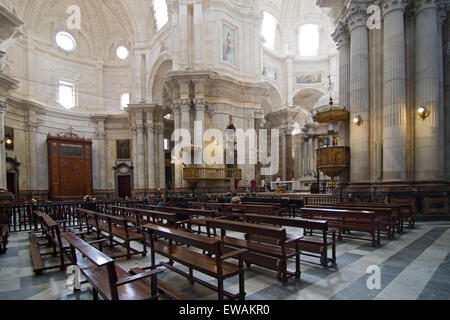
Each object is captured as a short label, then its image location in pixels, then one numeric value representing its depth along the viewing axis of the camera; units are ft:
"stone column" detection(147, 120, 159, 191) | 76.02
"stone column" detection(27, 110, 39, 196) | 67.62
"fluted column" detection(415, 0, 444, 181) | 30.04
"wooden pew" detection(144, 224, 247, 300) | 9.07
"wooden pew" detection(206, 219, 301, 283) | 11.19
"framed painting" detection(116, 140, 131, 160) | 86.99
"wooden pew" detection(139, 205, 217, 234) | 19.58
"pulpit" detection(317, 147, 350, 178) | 35.60
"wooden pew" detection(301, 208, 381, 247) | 17.61
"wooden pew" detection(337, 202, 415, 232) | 22.20
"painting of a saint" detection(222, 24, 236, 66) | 62.69
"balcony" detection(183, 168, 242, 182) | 52.01
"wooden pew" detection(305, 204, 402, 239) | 18.93
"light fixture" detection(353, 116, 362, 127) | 34.12
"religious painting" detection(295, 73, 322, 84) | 97.25
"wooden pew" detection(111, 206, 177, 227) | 16.30
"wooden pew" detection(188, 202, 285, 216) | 26.23
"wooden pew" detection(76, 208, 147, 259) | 15.95
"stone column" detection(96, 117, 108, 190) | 84.07
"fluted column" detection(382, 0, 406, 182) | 30.60
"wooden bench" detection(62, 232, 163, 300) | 7.24
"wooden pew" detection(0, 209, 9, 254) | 18.33
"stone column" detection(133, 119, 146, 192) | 77.15
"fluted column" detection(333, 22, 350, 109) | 38.09
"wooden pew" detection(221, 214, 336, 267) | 12.98
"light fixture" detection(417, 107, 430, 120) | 30.31
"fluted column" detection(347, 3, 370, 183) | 33.78
